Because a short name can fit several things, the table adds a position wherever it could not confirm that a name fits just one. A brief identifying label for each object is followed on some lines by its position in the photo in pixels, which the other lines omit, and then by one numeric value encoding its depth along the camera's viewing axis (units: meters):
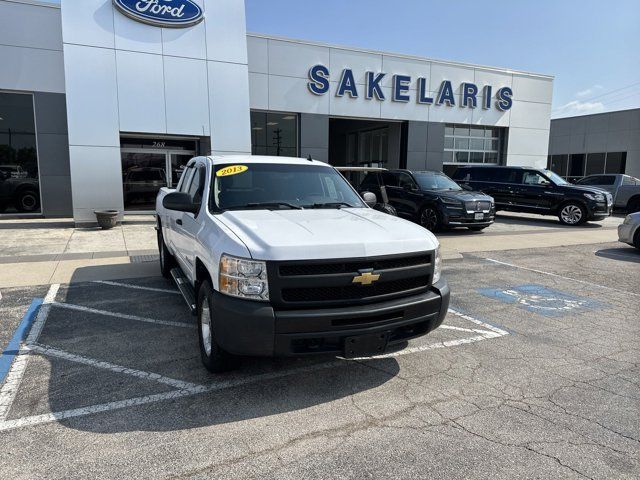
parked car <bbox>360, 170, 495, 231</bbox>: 12.65
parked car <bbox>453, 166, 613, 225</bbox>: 15.10
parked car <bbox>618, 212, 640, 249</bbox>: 10.41
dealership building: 13.64
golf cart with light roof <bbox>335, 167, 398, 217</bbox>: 7.59
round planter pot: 13.17
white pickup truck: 3.30
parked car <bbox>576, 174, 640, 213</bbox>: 19.14
